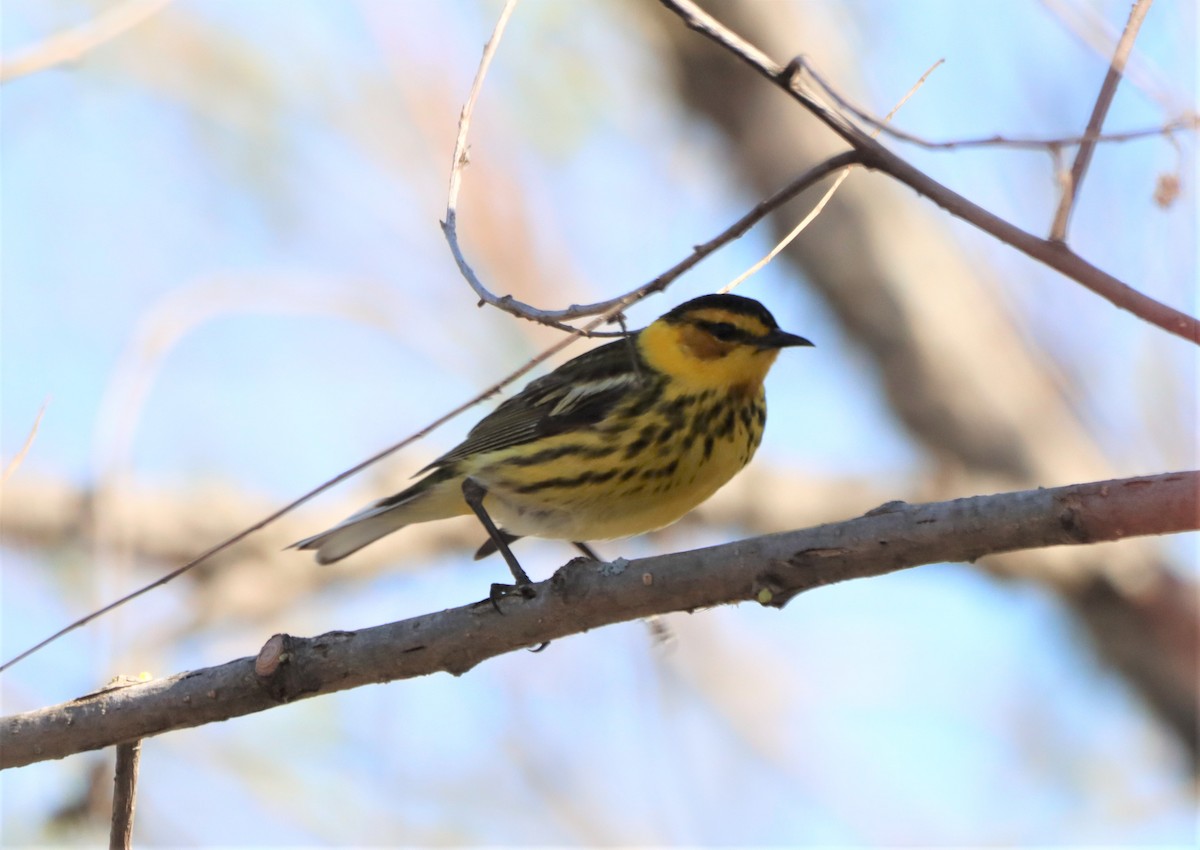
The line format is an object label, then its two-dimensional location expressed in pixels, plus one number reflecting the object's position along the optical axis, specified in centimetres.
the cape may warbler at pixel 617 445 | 782
